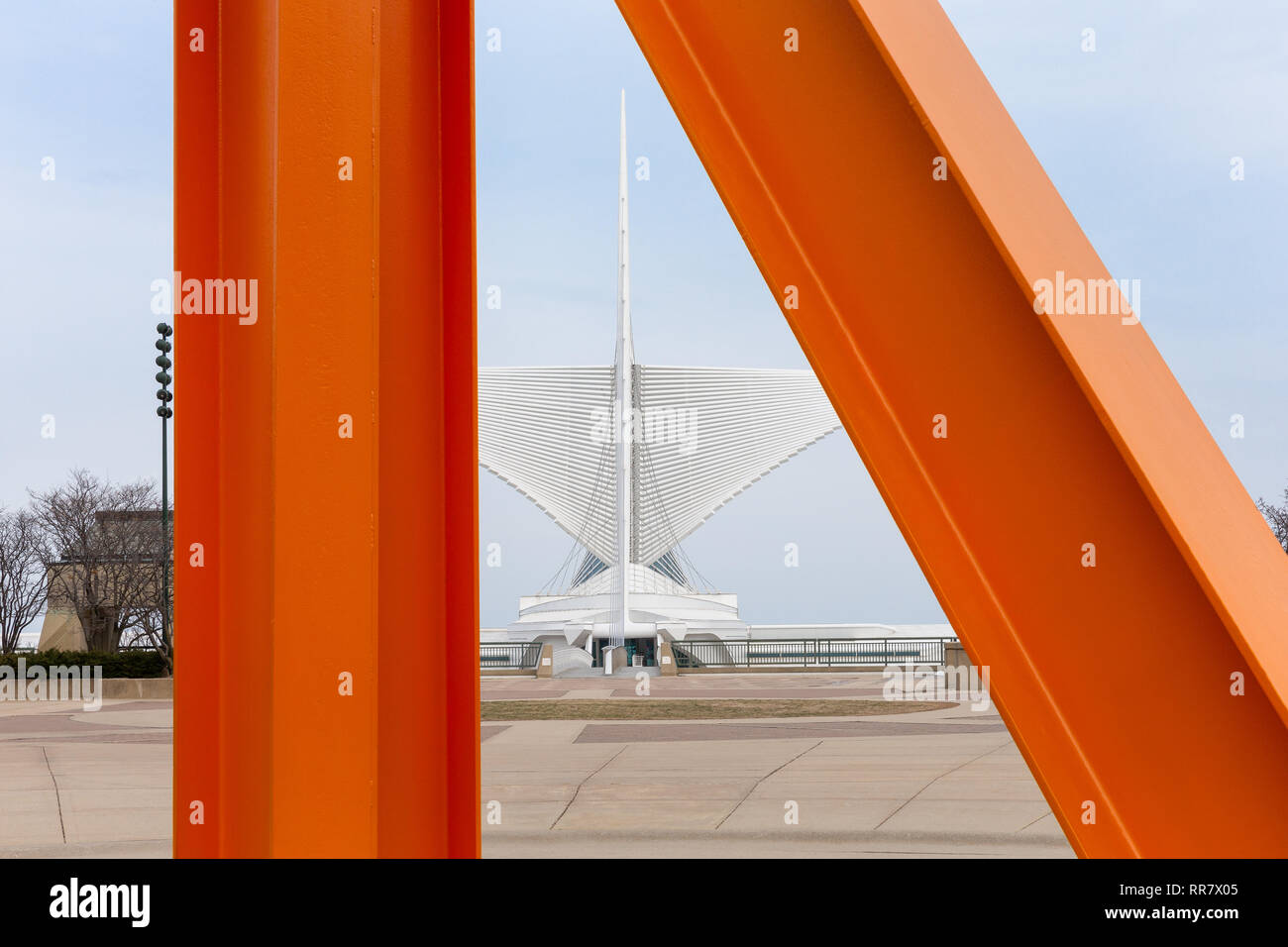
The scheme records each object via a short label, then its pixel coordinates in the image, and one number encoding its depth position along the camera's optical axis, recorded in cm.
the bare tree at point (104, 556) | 4259
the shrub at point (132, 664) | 3192
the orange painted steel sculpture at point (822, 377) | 189
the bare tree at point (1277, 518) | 4222
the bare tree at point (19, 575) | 4734
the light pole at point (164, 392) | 3028
